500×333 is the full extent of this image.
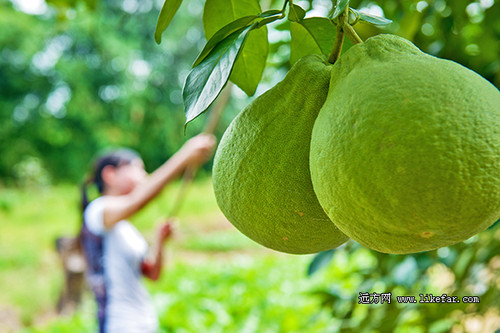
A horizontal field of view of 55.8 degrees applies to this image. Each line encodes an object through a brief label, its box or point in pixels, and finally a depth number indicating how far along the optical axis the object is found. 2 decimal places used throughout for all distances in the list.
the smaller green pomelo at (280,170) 0.42
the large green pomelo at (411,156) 0.32
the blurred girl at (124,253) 2.09
